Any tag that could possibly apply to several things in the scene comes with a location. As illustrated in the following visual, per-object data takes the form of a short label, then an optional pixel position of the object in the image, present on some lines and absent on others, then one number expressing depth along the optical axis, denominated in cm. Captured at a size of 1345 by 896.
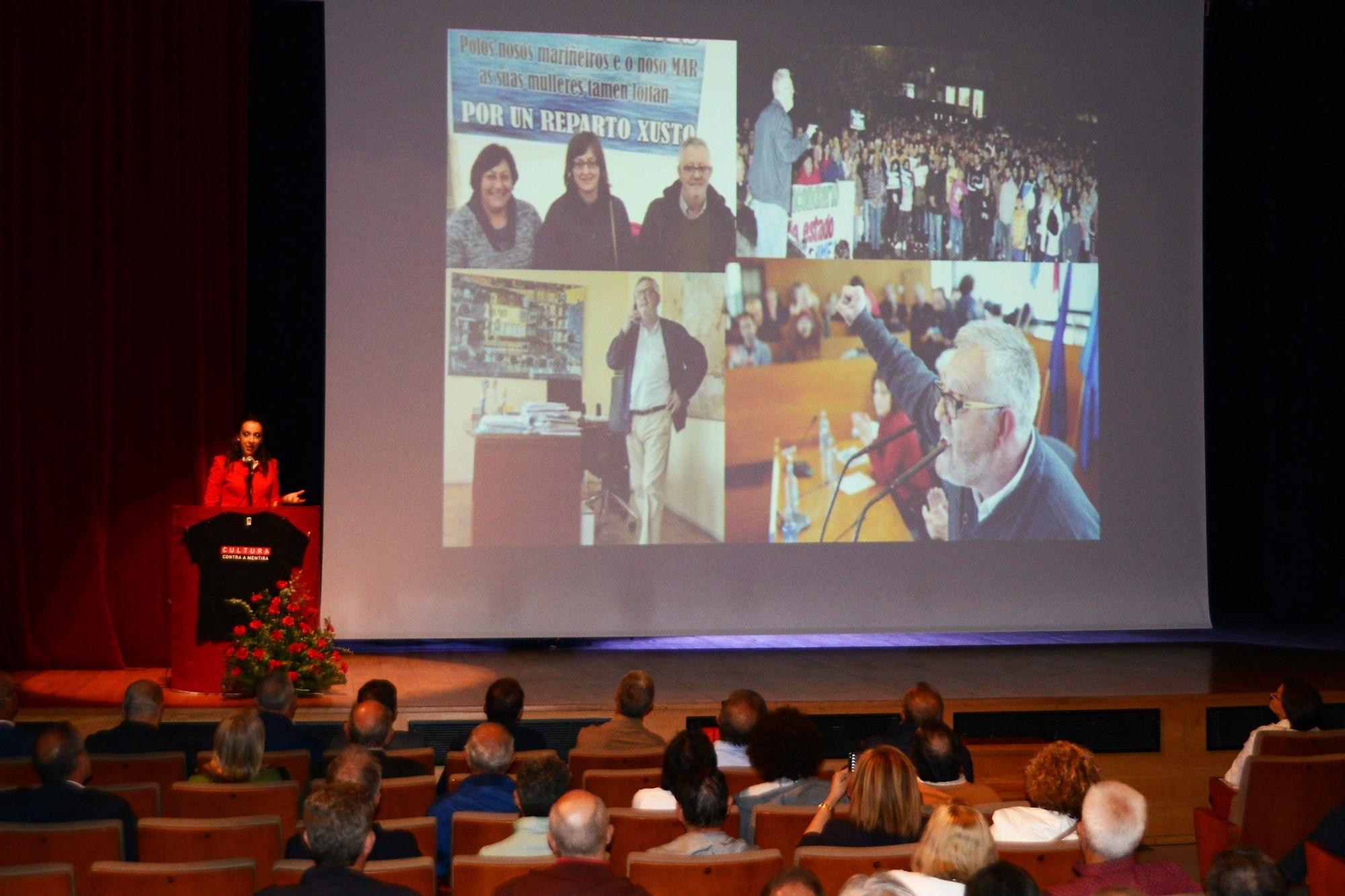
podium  660
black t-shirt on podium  655
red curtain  789
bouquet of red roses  639
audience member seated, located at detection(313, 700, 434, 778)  414
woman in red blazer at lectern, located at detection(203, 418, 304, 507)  712
